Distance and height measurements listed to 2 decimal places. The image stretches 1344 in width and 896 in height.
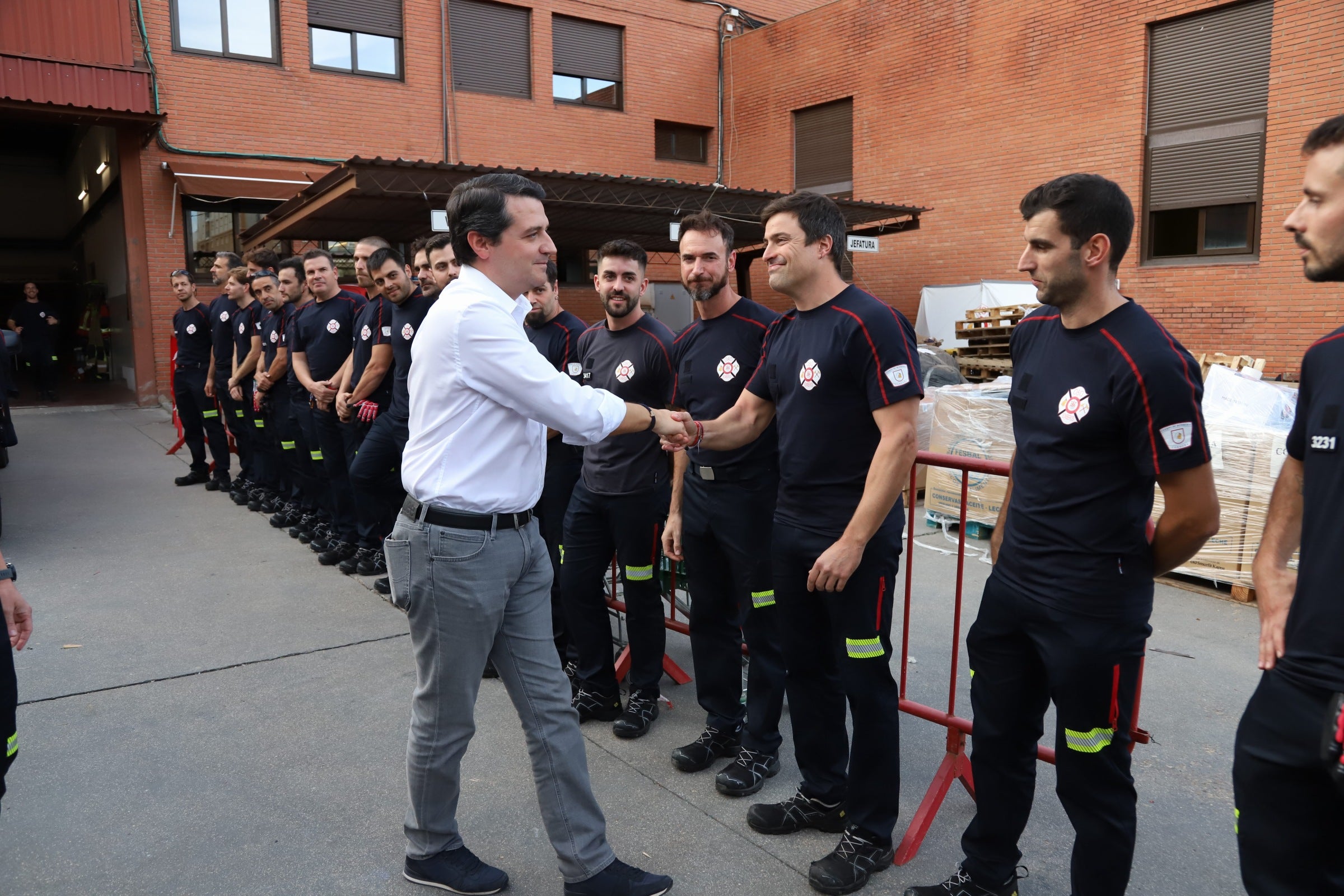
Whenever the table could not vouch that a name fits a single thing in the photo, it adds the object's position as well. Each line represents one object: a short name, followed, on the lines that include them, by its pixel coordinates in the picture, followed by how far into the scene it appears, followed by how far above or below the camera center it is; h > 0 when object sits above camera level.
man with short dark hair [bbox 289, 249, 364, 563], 7.05 -0.12
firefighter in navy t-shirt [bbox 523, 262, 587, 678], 4.69 -0.51
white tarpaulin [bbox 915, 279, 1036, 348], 15.72 +0.79
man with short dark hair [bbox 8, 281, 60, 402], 15.68 +0.08
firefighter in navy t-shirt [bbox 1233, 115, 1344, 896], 1.78 -0.66
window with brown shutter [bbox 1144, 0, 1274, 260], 13.69 +3.31
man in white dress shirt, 2.66 -0.55
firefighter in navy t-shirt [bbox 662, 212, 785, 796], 3.55 -0.74
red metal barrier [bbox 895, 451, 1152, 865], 3.12 -1.44
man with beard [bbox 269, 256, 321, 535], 7.67 -0.62
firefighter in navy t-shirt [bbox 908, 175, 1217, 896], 2.25 -0.39
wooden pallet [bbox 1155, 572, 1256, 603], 5.98 -1.68
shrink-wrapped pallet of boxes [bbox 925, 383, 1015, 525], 7.41 -0.79
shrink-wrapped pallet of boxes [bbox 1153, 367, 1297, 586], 6.02 -0.81
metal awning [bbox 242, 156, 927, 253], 12.13 +2.25
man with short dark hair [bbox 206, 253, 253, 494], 9.20 -0.21
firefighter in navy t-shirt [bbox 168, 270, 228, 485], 9.59 -0.34
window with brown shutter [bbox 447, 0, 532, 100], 18.62 +6.23
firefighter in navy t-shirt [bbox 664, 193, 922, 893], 2.85 -0.53
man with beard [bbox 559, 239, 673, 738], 4.05 -0.77
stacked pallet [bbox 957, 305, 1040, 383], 14.06 +0.08
